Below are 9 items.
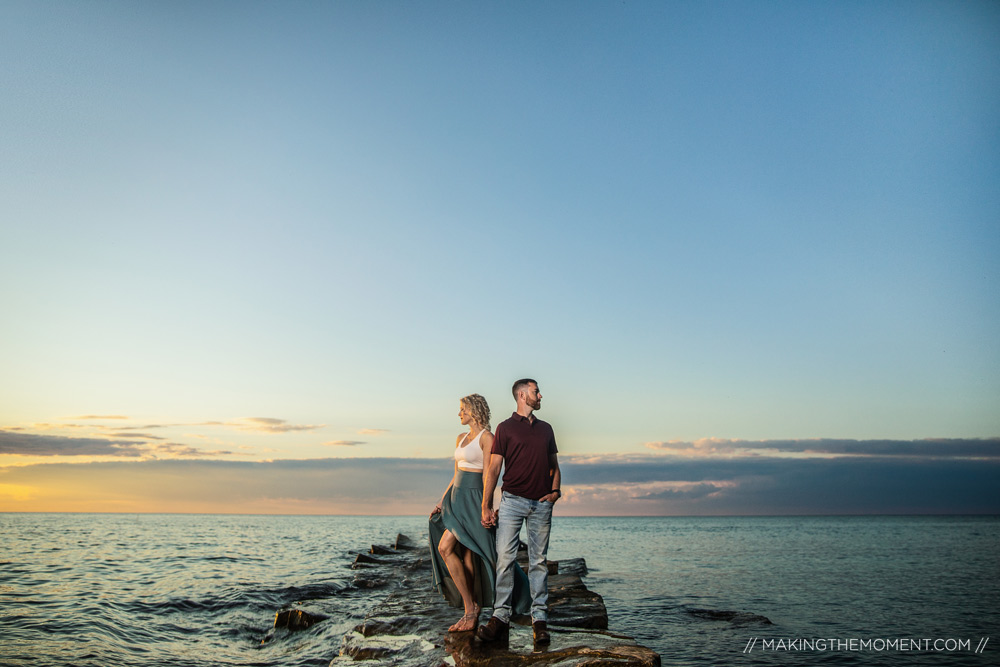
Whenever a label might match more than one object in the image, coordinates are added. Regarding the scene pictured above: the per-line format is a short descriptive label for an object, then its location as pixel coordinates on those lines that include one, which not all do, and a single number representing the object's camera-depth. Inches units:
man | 237.9
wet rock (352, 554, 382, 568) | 806.5
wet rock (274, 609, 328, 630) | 410.0
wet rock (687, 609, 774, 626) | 475.8
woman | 257.6
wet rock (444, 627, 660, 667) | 202.5
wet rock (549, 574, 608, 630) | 316.8
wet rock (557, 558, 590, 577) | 617.9
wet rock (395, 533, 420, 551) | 1095.2
